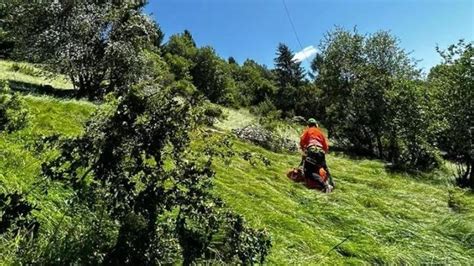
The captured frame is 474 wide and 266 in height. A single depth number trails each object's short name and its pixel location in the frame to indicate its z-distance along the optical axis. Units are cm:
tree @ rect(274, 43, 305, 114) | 6738
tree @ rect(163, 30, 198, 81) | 4469
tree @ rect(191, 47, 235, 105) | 4518
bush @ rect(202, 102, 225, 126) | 579
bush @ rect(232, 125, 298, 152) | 1705
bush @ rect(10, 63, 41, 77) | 2280
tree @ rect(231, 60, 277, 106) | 5538
